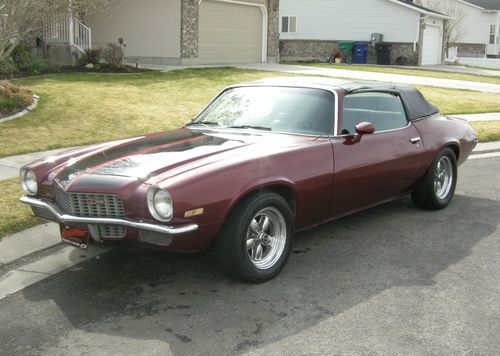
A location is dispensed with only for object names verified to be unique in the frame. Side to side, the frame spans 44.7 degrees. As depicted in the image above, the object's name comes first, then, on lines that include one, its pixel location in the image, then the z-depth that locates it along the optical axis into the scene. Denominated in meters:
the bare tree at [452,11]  44.22
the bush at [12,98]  11.34
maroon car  4.02
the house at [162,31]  21.94
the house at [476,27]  46.09
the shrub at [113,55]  20.23
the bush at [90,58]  21.12
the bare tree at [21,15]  12.19
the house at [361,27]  35.16
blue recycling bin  35.67
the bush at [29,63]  17.77
